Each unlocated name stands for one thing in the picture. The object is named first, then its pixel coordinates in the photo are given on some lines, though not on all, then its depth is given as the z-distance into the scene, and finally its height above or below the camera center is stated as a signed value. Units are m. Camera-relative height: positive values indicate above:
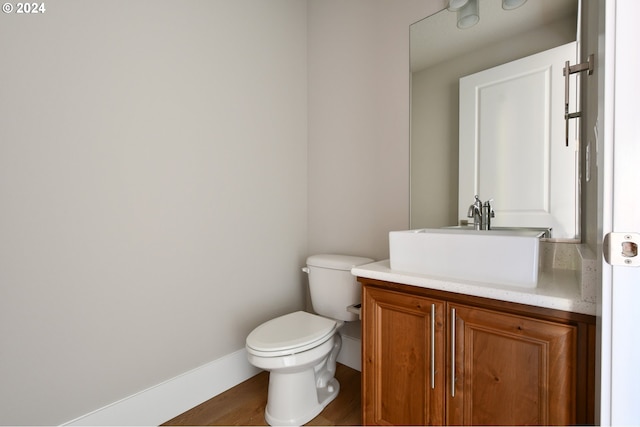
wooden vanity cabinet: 0.88 -0.54
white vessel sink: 0.98 -0.19
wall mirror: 1.26 +0.36
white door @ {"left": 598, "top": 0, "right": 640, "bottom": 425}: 0.66 +0.00
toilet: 1.42 -0.68
